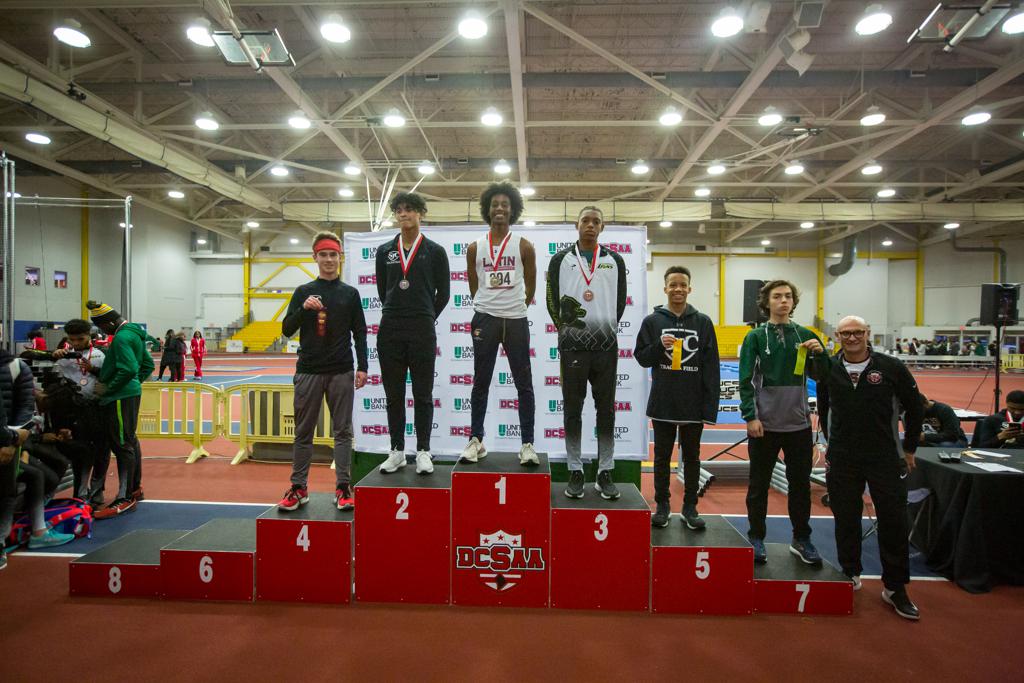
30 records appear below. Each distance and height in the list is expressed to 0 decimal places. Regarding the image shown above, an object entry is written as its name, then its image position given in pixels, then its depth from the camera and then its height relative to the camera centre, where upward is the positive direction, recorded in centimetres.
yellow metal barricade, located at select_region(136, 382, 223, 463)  719 -124
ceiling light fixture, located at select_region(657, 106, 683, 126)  1066 +498
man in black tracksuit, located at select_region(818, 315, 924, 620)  334 -78
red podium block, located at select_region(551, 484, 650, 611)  323 -150
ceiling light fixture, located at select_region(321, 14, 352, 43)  710 +460
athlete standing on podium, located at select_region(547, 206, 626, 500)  348 +7
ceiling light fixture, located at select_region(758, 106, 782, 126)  1018 +477
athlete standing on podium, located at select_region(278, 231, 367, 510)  354 -22
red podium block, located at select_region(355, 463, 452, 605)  330 -143
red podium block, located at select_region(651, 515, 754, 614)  325 -167
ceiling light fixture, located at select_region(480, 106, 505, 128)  1075 +502
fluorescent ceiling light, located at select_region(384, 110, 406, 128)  1045 +481
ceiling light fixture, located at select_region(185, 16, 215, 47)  700 +461
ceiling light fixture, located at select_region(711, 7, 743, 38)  675 +452
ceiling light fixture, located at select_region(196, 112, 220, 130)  1103 +495
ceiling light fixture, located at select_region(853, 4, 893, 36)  658 +446
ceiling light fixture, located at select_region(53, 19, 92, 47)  738 +471
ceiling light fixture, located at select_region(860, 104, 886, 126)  1005 +472
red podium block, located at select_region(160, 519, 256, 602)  339 -169
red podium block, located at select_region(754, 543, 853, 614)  326 -175
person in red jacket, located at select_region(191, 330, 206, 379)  1568 -52
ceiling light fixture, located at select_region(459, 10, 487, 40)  682 +452
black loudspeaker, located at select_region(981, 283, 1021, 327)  624 +48
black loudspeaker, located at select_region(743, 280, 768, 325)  644 +50
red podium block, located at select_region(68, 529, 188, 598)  344 -176
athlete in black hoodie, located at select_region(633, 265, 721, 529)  362 -41
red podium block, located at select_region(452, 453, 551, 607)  326 -138
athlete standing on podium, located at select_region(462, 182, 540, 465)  352 +23
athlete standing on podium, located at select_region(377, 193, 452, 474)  351 +15
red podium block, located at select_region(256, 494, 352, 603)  334 -158
